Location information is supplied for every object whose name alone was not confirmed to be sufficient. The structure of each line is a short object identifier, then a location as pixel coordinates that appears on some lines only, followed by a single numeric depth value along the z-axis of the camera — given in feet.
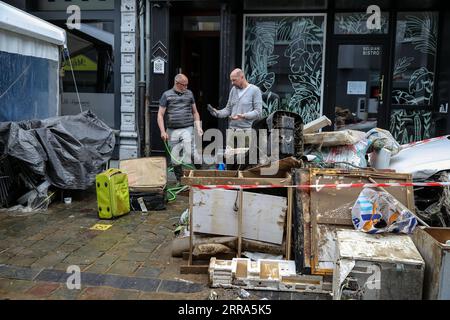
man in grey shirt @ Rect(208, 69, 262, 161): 21.58
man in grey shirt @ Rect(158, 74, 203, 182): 23.40
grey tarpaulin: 19.54
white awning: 20.92
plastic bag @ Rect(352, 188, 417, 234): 11.98
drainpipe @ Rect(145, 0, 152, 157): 28.81
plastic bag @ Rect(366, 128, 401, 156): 18.49
